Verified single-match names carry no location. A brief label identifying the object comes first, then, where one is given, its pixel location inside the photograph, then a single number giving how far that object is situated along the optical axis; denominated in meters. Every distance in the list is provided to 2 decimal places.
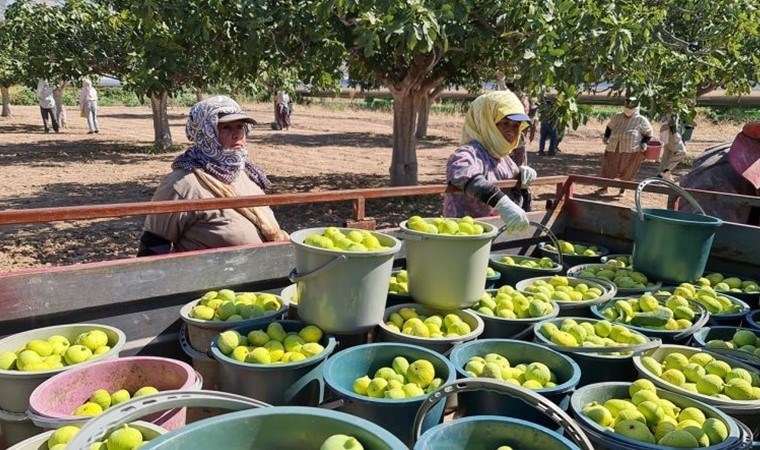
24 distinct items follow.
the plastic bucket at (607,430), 1.77
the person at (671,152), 11.39
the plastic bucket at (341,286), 2.25
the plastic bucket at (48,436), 1.59
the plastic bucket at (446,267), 2.48
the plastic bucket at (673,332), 2.65
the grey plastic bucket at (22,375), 1.99
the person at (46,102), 21.31
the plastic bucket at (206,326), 2.44
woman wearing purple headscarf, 3.24
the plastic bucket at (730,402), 2.04
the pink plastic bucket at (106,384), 1.79
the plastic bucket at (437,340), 2.43
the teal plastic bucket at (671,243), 3.19
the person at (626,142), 10.41
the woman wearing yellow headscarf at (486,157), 3.49
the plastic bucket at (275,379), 2.12
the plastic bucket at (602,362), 2.37
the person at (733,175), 4.37
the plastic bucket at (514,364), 2.08
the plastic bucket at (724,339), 2.43
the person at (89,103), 19.94
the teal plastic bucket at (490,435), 1.64
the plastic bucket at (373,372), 1.98
